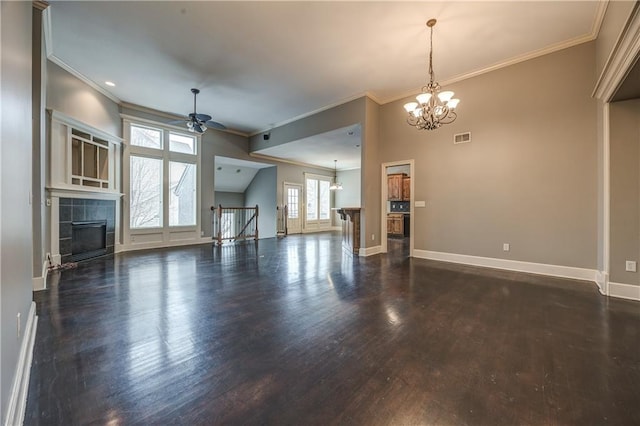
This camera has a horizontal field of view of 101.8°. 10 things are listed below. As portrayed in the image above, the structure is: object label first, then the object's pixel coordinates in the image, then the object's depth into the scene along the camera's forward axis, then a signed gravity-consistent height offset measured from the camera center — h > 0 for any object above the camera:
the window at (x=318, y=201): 11.33 +0.51
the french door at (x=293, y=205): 10.37 +0.31
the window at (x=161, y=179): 6.39 +0.91
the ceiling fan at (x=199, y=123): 5.12 +1.84
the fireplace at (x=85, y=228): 4.75 -0.30
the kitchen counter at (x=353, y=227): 5.86 -0.35
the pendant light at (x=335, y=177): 11.54 +1.72
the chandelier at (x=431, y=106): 3.52 +1.55
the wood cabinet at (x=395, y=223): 9.13 -0.38
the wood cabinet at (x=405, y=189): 9.08 +0.82
